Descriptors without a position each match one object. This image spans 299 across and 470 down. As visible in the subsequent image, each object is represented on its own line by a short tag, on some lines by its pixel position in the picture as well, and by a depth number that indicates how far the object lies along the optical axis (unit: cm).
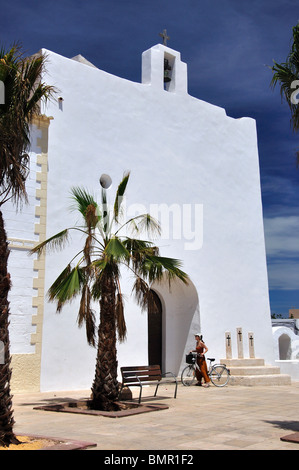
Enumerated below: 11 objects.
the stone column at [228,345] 1555
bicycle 1298
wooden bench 935
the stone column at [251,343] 1598
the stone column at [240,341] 1574
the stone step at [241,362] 1488
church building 1172
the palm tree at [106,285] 866
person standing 1297
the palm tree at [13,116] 594
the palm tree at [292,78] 778
